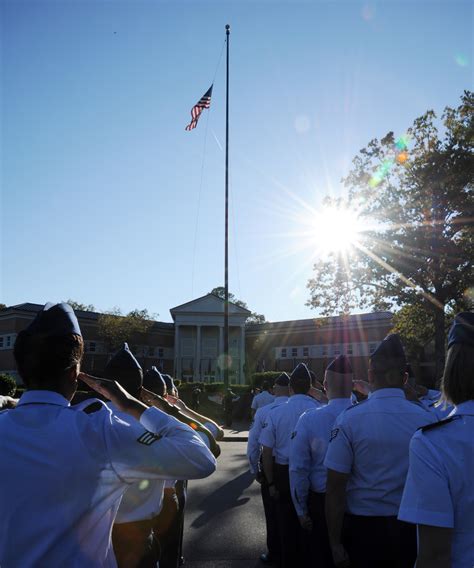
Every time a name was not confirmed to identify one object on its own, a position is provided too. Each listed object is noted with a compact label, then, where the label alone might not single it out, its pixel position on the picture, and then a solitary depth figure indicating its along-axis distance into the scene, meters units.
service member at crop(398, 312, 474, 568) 2.02
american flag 24.55
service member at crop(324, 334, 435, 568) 3.38
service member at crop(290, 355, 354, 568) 4.64
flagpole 24.65
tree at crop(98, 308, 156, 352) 61.31
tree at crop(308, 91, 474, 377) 26.23
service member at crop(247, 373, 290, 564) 6.46
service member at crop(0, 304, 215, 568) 1.93
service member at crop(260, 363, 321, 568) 5.81
